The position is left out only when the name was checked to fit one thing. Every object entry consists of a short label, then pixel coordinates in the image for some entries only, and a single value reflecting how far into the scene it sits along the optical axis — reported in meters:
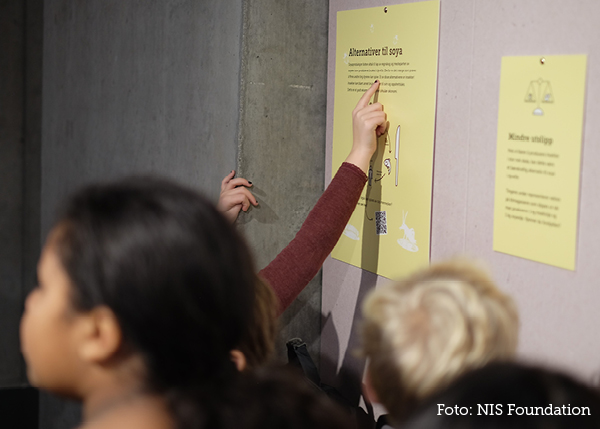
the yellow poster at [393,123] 1.86
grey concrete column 2.27
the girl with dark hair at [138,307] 0.89
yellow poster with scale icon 1.41
